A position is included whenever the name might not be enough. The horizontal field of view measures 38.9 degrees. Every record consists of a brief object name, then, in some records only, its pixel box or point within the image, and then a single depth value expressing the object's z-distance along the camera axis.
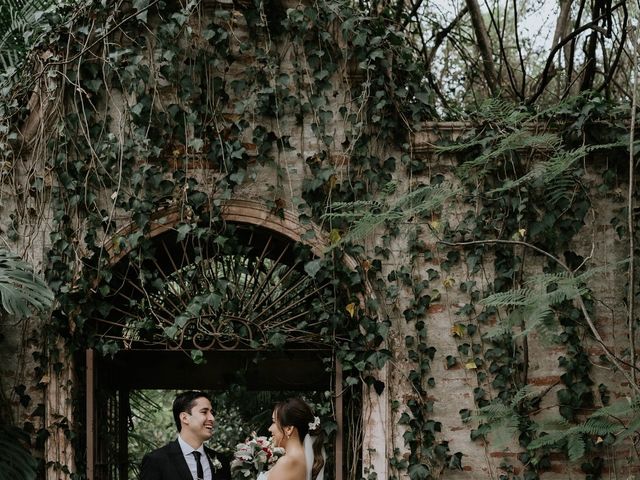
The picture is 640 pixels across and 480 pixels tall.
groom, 5.65
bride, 5.60
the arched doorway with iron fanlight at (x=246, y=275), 6.31
